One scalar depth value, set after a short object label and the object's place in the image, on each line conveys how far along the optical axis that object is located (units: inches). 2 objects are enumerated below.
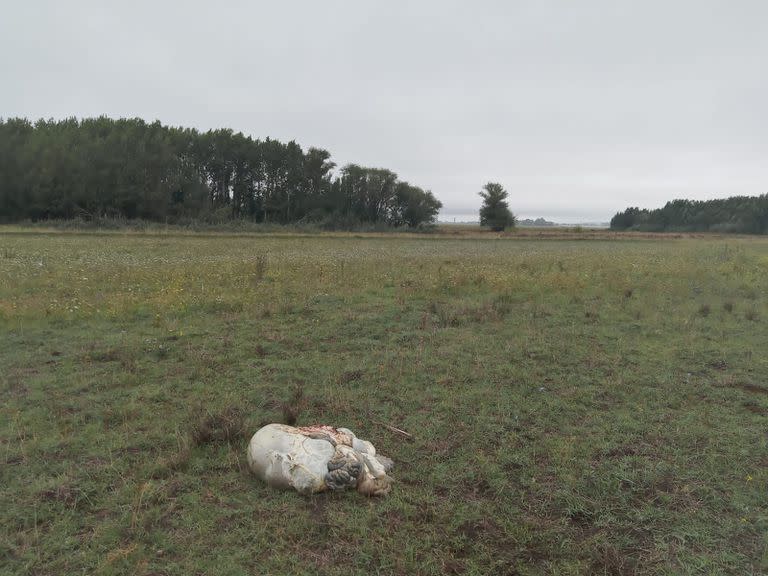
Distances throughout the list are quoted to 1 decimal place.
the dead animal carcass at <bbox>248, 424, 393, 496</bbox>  139.8
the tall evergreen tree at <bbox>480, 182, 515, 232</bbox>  3289.9
